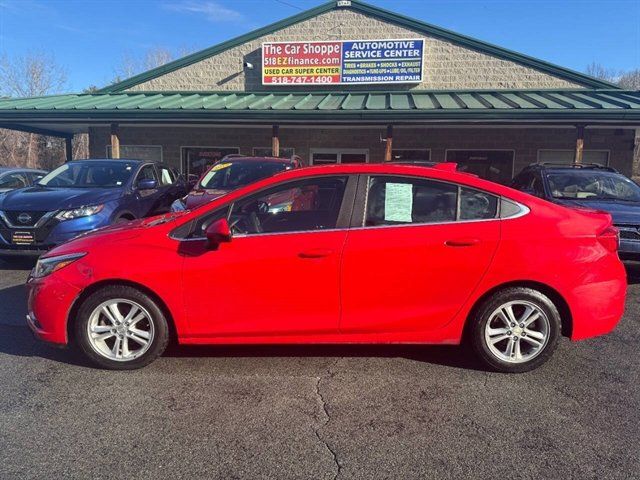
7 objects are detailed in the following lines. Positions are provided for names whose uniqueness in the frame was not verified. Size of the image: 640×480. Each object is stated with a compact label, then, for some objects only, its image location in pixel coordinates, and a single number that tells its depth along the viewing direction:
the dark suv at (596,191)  6.12
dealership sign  14.34
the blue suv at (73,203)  6.27
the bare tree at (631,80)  48.98
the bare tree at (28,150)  35.62
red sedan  3.57
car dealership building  12.46
